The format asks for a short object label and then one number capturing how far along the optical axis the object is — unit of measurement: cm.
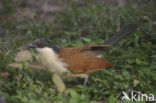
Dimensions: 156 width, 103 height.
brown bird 726
